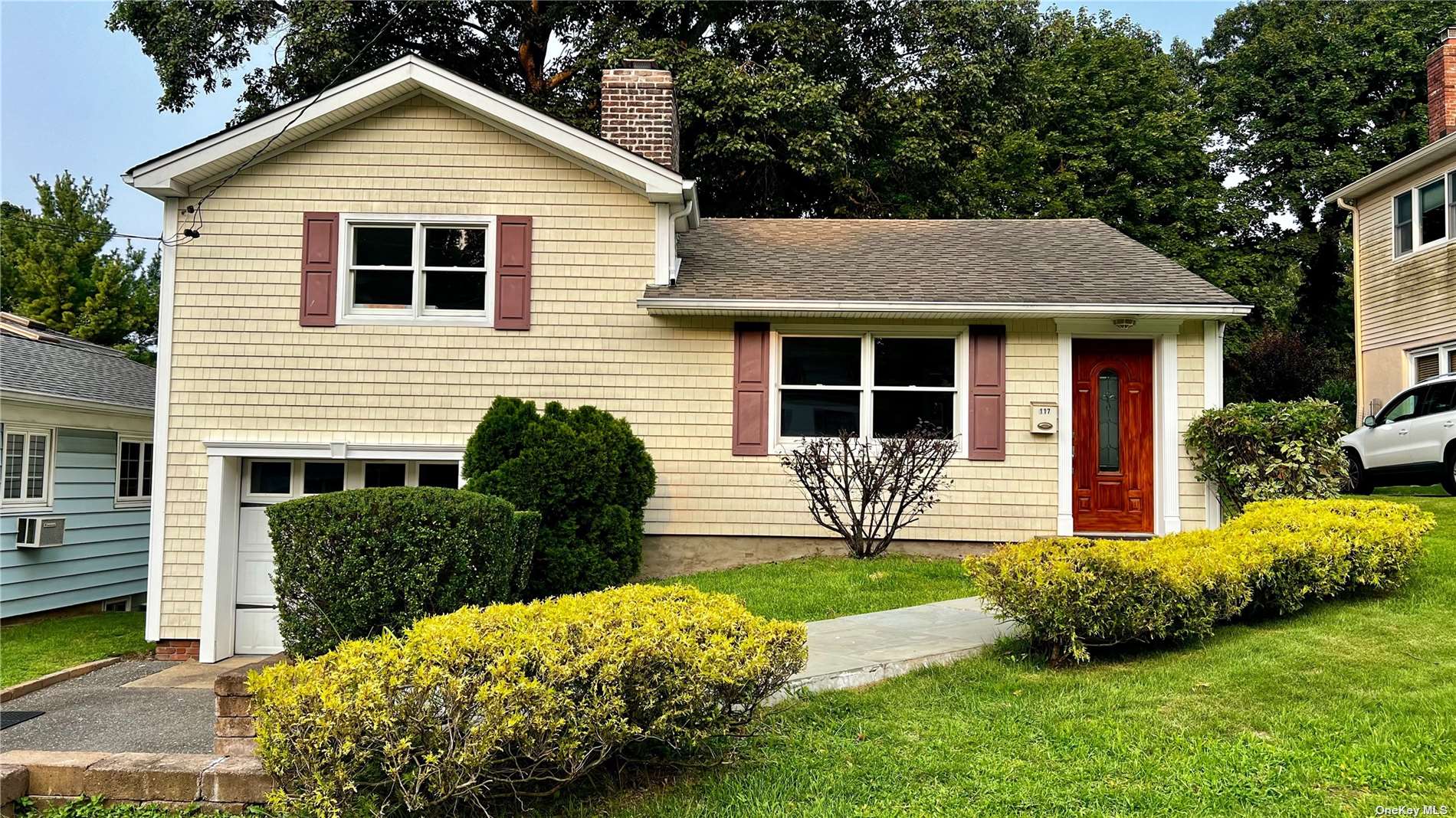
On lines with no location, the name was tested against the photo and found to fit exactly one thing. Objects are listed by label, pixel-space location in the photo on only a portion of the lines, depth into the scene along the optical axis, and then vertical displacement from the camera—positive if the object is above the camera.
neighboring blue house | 10.98 -0.59
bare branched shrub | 8.59 -0.31
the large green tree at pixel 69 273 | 24.06 +4.63
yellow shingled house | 9.15 +1.04
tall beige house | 14.18 +3.53
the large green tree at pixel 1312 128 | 22.97 +9.24
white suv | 10.80 +0.21
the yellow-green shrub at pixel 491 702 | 3.05 -0.98
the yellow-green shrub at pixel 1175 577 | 4.91 -0.75
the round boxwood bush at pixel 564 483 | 7.74 -0.36
